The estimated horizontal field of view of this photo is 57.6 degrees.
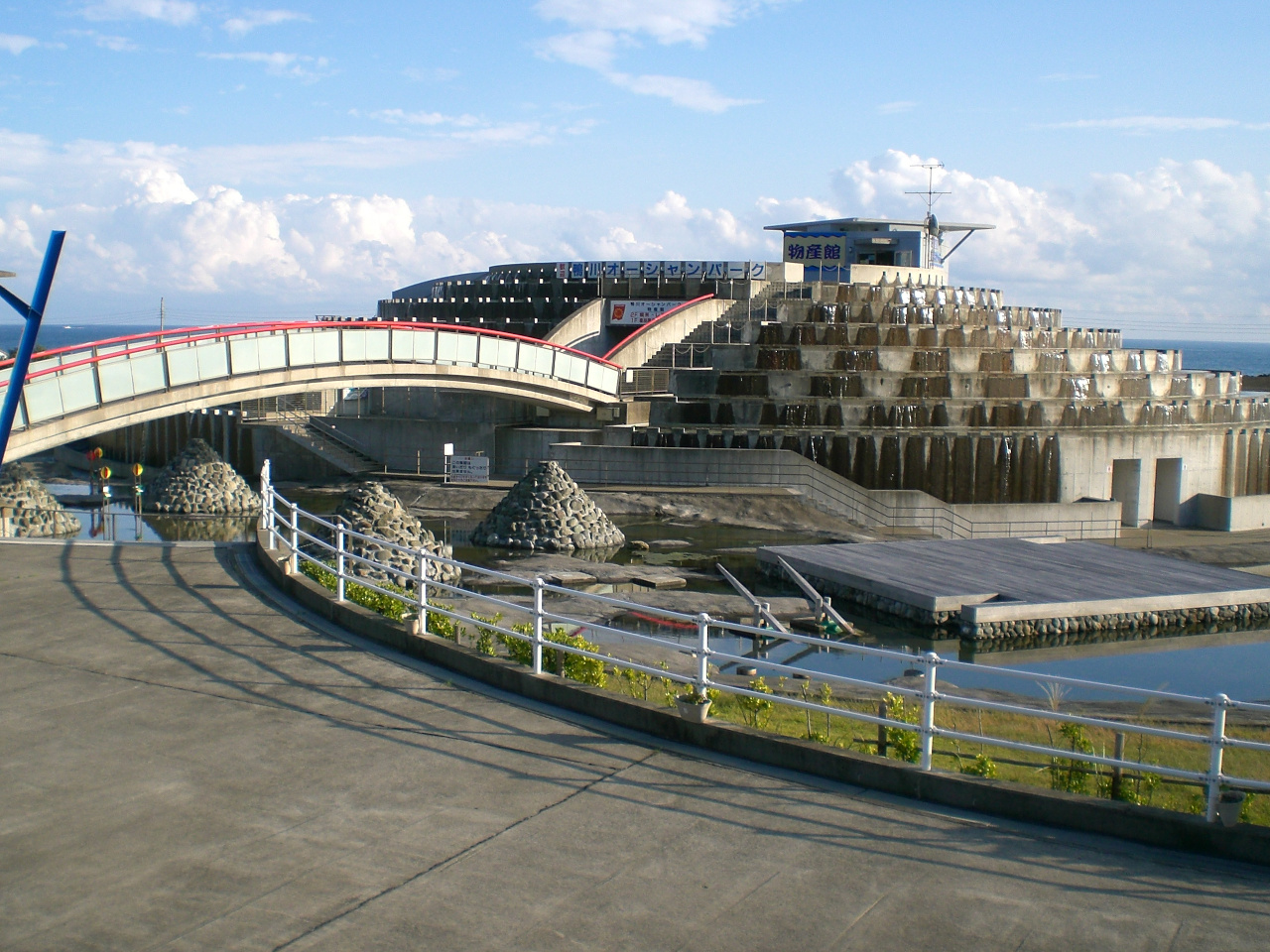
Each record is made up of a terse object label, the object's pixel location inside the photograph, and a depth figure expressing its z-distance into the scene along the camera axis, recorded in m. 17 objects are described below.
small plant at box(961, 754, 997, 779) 8.09
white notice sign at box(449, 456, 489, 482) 34.56
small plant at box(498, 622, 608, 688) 9.83
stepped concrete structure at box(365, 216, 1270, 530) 35.03
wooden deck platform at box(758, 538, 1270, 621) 20.28
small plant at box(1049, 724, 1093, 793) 8.15
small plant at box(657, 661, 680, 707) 10.35
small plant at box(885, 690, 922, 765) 8.37
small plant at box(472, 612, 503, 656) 10.38
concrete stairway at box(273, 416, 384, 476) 39.28
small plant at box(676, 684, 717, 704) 8.45
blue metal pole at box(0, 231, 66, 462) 9.81
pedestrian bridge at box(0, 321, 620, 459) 22.09
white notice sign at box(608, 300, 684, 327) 49.09
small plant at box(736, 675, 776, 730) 8.95
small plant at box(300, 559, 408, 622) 12.50
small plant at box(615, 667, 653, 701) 9.82
